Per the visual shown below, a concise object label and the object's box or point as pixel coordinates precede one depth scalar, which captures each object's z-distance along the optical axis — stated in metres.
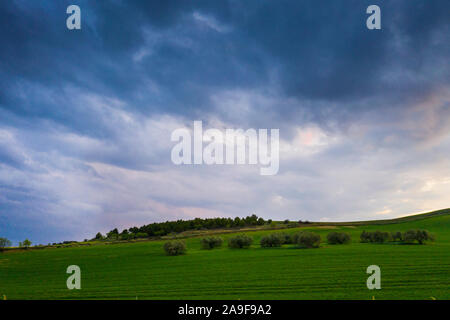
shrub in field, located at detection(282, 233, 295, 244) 73.94
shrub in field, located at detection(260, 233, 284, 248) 70.49
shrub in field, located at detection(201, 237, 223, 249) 73.00
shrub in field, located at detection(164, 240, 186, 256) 62.69
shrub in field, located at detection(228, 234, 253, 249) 70.94
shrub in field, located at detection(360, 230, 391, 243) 70.62
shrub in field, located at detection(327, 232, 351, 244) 69.25
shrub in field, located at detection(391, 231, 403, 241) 70.50
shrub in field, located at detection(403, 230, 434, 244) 63.41
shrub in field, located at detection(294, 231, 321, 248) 62.78
